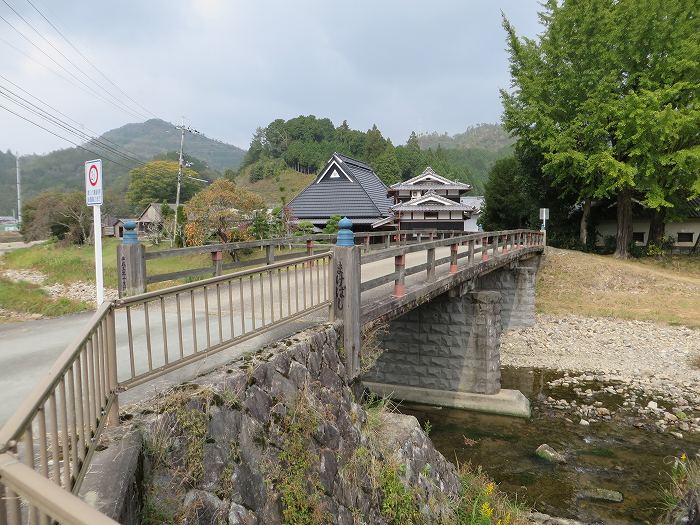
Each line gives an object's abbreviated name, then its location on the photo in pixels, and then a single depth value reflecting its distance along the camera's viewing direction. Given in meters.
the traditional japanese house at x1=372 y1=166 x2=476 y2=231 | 32.00
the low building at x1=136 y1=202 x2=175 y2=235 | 57.45
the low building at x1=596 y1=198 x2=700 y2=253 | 30.83
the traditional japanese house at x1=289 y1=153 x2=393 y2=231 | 31.47
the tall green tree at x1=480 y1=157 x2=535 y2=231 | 37.03
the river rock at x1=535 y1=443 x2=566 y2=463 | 10.34
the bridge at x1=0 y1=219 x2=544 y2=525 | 1.87
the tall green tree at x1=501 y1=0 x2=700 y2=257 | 22.75
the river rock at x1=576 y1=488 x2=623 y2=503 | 8.82
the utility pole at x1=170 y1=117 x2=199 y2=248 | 34.47
